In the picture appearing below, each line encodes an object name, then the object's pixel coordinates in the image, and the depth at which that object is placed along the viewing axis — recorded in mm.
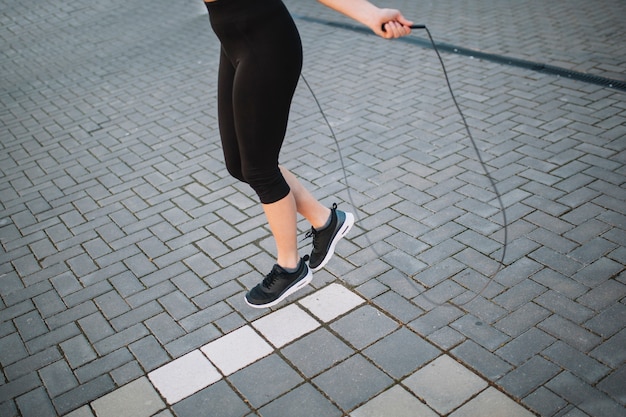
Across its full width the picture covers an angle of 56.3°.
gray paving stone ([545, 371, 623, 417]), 2379
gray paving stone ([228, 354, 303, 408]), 2633
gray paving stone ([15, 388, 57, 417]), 2680
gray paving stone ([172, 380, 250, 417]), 2574
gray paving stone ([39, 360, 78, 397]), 2801
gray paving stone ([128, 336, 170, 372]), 2889
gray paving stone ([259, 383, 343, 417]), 2516
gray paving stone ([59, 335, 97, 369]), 2963
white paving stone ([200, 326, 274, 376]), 2830
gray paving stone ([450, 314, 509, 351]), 2787
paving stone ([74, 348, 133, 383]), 2865
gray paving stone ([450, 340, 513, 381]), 2621
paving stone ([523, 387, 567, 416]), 2404
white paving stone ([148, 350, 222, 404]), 2701
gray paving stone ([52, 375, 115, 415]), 2693
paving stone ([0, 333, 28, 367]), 3031
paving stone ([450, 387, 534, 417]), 2406
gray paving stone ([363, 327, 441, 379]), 2697
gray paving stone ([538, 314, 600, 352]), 2721
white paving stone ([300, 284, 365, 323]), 3090
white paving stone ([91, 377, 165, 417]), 2617
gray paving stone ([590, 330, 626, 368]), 2612
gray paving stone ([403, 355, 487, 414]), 2496
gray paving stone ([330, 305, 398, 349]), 2893
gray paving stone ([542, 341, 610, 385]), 2551
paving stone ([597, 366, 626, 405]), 2433
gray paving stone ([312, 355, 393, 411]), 2561
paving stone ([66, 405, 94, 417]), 2632
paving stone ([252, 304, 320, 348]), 2959
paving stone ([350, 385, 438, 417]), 2459
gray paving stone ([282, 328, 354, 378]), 2760
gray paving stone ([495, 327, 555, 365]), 2689
